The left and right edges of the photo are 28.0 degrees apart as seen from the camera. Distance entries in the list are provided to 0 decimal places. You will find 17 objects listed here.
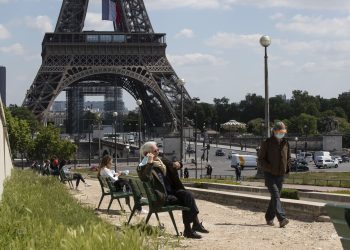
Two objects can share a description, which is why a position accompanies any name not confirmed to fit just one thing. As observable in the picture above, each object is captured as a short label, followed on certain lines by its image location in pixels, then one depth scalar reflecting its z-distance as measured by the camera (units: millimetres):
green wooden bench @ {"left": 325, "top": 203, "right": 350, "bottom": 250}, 4949
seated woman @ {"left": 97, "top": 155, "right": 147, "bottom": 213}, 14297
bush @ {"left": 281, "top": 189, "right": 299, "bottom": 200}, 16734
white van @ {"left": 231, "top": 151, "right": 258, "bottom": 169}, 70219
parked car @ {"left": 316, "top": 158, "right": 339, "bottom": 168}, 72312
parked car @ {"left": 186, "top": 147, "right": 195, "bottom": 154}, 97875
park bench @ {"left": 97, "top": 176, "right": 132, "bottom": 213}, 13289
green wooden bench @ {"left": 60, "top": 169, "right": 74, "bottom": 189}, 24356
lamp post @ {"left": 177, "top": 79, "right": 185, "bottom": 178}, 37662
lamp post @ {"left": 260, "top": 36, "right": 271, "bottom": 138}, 25664
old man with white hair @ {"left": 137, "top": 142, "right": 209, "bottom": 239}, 9672
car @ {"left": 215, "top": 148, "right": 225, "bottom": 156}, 102181
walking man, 11234
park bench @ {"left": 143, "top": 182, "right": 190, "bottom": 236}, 9602
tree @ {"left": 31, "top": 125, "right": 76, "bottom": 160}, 79438
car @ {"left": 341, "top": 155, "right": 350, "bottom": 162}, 88881
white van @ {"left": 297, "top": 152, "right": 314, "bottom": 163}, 87688
